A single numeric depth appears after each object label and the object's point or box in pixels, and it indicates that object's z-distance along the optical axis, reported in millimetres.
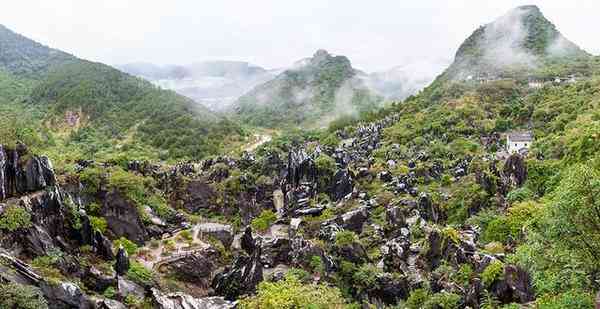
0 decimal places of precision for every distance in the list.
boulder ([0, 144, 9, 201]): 32062
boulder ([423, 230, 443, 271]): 39500
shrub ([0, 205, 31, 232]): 29156
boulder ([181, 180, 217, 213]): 66438
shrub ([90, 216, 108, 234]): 44847
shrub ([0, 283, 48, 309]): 22609
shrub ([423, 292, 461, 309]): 30969
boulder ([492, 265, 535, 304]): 28047
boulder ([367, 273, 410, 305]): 37438
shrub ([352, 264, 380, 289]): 38625
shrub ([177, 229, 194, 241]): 46906
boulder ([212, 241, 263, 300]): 34625
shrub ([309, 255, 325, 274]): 39156
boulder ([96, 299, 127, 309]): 27403
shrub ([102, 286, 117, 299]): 29262
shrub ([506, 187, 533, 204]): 49250
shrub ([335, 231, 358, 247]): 42656
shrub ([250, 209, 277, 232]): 54875
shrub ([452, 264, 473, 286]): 34006
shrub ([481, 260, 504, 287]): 30172
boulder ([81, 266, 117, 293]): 29719
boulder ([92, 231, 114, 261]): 34625
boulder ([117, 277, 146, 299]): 30209
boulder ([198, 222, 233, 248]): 47500
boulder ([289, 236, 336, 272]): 40000
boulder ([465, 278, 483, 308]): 29942
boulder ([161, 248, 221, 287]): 38638
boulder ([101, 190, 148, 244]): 47281
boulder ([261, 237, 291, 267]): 41156
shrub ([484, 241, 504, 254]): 37156
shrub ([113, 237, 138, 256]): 41225
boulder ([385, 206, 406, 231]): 48625
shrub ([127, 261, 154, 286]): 32531
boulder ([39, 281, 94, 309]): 25828
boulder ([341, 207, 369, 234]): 49616
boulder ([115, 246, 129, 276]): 32812
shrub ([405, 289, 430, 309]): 34156
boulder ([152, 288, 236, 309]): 29531
